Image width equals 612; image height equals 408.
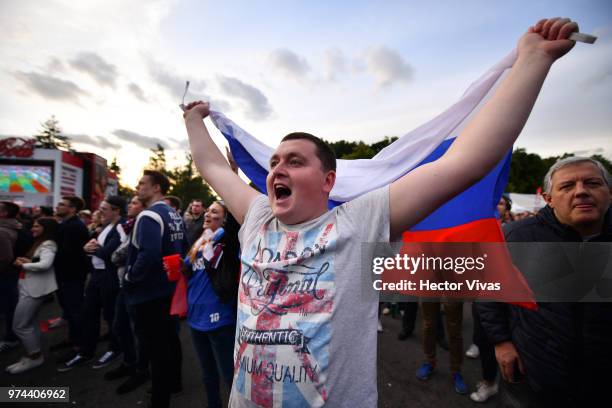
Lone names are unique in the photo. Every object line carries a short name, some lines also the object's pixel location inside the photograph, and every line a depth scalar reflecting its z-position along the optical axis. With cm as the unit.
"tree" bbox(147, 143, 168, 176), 4309
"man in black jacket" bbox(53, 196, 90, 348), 423
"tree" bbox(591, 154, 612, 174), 4842
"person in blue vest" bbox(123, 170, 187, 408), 289
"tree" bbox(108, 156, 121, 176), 5847
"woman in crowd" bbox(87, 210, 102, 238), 498
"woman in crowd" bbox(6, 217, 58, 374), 390
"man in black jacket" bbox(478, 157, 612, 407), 161
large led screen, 2012
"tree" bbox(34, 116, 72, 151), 4428
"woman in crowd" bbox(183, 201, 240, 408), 249
